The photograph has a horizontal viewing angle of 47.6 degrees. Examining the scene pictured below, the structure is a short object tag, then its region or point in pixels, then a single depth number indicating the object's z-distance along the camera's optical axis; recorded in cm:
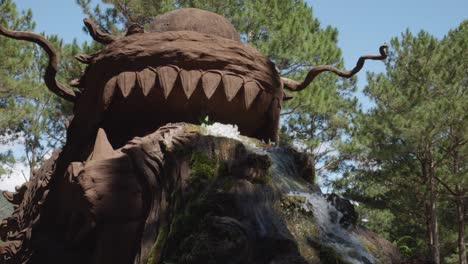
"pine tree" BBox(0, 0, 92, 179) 1359
